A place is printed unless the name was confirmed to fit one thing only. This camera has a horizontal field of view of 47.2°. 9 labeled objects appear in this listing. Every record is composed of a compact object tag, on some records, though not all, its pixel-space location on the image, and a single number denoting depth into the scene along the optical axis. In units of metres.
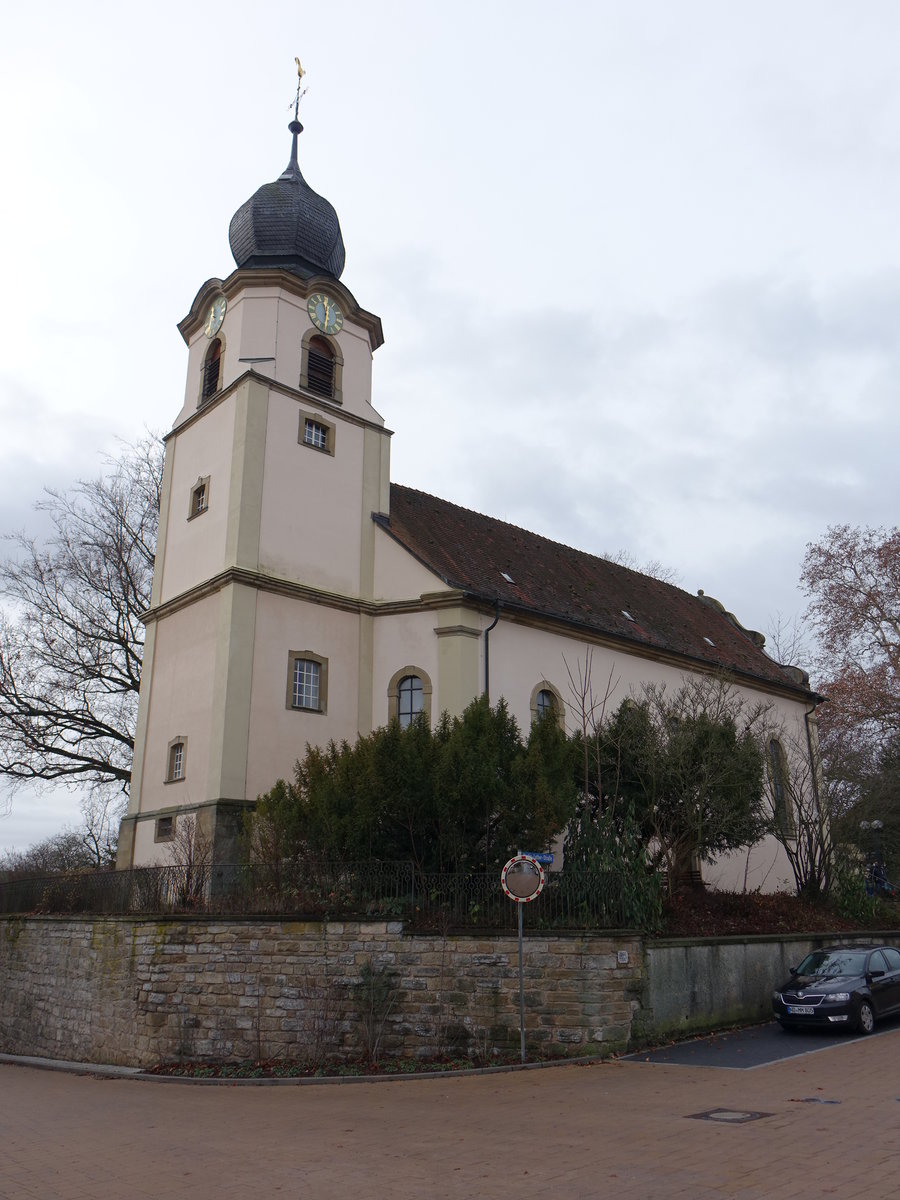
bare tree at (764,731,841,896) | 22.61
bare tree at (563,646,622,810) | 23.59
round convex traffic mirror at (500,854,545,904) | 13.27
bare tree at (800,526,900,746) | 31.59
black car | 14.97
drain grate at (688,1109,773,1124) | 9.21
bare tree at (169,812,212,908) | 16.66
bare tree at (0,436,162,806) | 26.89
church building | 20.83
